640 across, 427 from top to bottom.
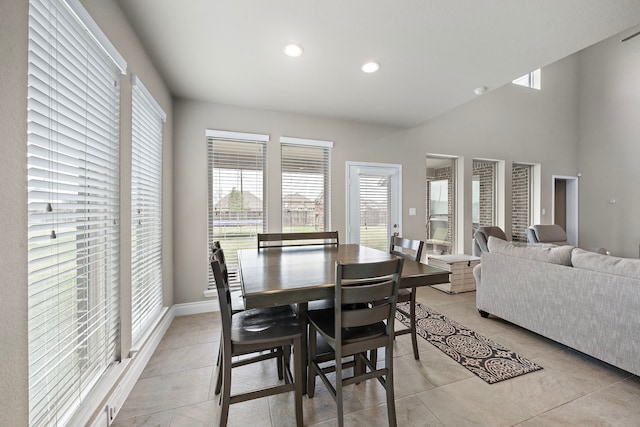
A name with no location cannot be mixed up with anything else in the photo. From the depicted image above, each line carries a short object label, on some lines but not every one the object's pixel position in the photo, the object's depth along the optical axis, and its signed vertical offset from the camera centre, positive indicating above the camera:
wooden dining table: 1.32 -0.39
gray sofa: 1.88 -0.73
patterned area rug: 2.04 -1.25
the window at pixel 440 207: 5.00 +0.11
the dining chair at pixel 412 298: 2.13 -0.72
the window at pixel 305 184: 3.67 +0.42
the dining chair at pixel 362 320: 1.36 -0.59
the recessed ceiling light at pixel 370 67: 2.40 +1.38
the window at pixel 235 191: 3.35 +0.29
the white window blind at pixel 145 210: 2.06 +0.03
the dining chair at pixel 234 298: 1.71 -0.67
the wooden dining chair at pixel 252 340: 1.40 -0.72
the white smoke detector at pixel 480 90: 2.82 +1.37
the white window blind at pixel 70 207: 1.04 +0.03
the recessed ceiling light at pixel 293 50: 2.13 +1.38
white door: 4.02 +0.16
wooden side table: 3.93 -0.93
